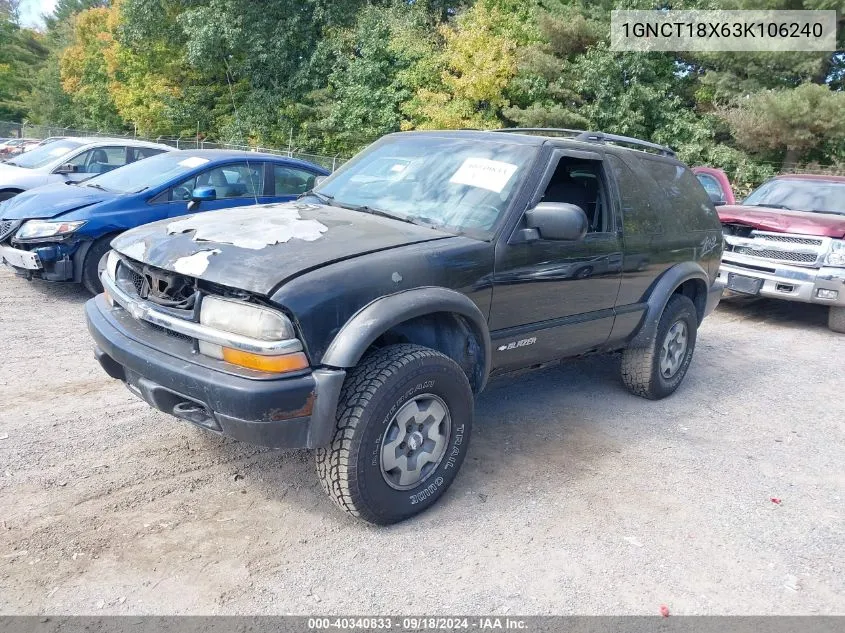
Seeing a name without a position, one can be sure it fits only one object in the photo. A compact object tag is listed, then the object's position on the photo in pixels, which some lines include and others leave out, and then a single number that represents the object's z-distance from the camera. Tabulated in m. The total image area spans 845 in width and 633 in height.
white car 9.32
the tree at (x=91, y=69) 42.20
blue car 6.54
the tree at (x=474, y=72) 23.69
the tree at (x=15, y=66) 54.88
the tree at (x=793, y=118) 18.97
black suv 2.88
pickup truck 7.70
